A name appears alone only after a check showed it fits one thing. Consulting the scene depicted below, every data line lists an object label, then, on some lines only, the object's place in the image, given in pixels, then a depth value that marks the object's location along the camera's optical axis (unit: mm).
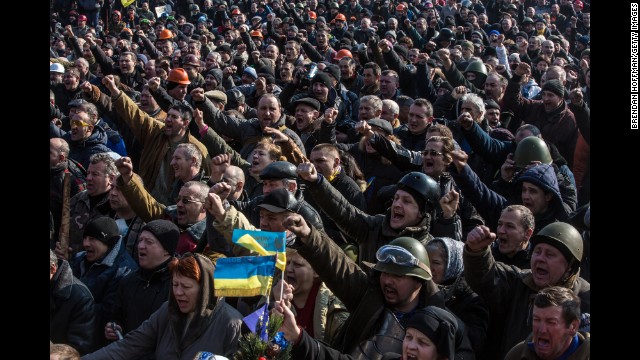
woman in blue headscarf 5258
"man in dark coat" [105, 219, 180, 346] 5988
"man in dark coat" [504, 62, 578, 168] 9898
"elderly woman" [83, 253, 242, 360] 5227
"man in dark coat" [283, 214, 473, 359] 4992
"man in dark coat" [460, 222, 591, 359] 5172
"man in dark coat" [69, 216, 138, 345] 6355
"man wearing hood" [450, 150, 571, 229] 7047
